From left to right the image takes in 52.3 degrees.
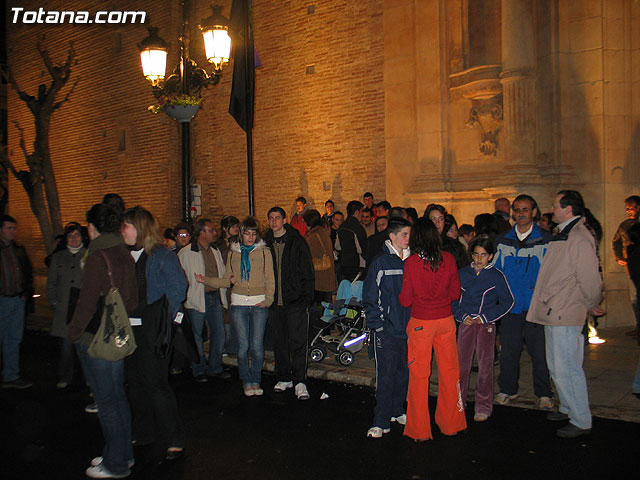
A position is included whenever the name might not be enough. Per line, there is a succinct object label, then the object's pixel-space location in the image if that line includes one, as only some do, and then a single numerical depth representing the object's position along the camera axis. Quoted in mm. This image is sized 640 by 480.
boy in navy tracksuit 6133
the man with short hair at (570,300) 5977
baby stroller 9273
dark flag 11133
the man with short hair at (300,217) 13167
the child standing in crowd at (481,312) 6531
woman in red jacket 5930
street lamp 11023
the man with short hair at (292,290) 7914
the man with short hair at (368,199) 14409
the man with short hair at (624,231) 9859
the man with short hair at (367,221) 12836
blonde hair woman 5582
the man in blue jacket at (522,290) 6898
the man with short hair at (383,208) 11387
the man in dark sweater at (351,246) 11492
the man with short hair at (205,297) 8617
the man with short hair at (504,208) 10461
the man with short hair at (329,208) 15266
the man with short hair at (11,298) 8562
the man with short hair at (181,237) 9023
